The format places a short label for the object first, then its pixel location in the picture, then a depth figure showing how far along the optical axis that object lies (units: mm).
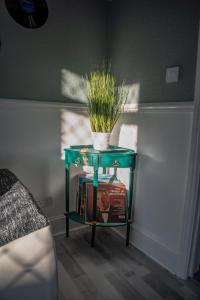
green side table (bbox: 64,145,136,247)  1621
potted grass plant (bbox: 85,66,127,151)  1669
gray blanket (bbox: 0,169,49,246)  829
